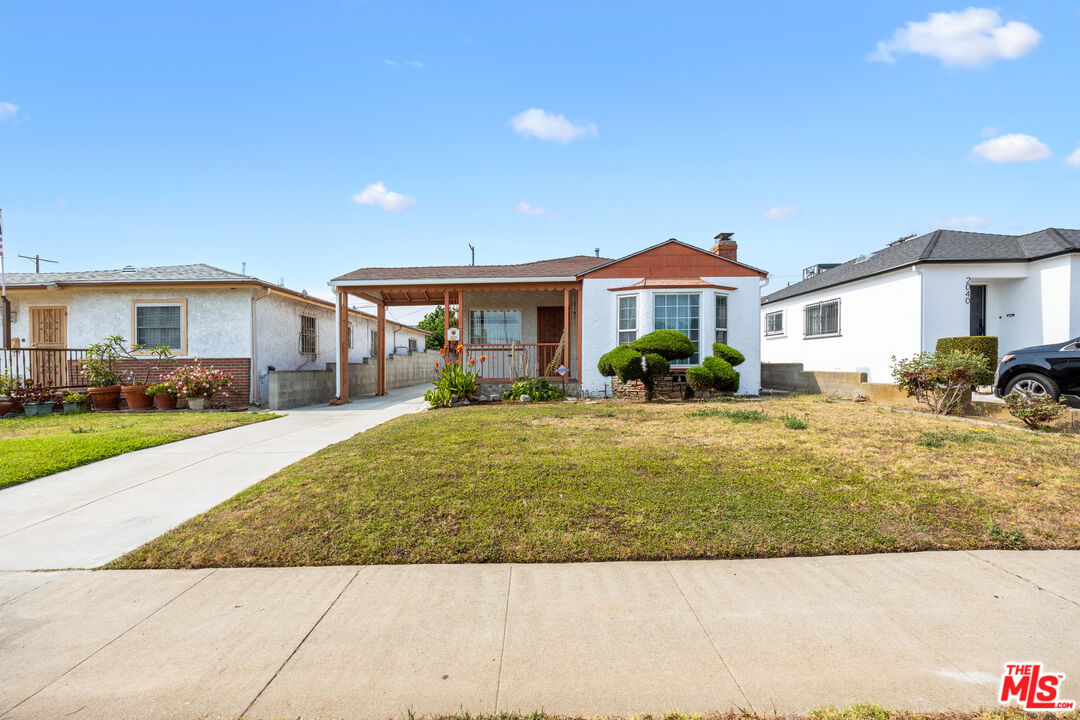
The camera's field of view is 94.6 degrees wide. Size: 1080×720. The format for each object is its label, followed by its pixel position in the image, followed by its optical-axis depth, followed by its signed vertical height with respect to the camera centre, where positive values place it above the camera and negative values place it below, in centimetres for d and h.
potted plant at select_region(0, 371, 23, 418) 1097 -88
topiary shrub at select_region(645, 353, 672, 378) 1083 -22
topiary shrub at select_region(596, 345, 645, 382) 1093 -19
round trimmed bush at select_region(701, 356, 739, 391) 1142 -44
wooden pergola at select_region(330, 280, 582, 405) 1343 +184
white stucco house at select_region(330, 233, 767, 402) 1276 +165
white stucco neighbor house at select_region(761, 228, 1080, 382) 1165 +151
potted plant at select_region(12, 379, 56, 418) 1121 -92
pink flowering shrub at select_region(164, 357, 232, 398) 1218 -61
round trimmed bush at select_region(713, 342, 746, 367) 1196 +2
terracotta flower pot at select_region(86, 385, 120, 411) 1205 -100
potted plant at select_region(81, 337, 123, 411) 1213 -49
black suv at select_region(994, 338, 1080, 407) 845 -30
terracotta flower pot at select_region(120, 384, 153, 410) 1202 -100
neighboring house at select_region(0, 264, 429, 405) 1301 +107
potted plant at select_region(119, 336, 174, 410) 1209 -51
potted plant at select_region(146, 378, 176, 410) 1205 -91
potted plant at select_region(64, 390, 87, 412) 1194 -106
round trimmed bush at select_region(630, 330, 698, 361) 1098 +22
